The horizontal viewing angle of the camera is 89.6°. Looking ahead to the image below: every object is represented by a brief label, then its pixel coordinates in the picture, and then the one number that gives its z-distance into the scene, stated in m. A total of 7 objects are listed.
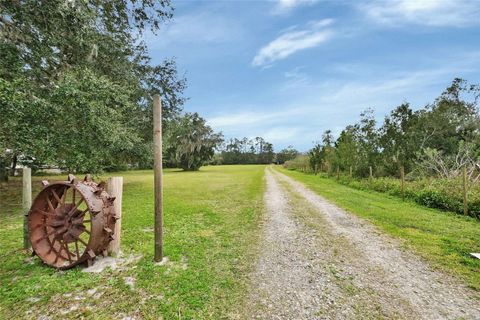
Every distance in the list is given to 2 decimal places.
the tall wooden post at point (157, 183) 4.00
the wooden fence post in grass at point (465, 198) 7.57
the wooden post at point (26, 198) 4.42
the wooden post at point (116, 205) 4.17
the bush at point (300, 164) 33.05
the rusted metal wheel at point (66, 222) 3.75
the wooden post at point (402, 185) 10.47
